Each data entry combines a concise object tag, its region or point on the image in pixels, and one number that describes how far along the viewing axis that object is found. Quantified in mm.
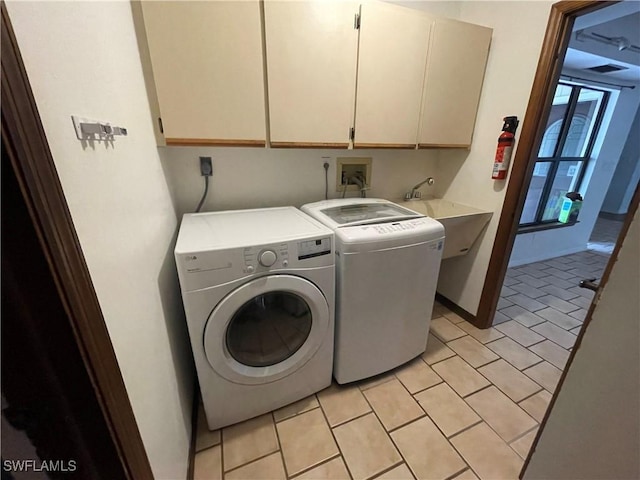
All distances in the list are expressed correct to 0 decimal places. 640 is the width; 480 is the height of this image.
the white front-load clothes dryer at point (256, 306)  1018
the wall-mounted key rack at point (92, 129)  527
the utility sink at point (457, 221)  1731
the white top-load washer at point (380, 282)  1252
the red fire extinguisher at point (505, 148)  1596
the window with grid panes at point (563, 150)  2875
